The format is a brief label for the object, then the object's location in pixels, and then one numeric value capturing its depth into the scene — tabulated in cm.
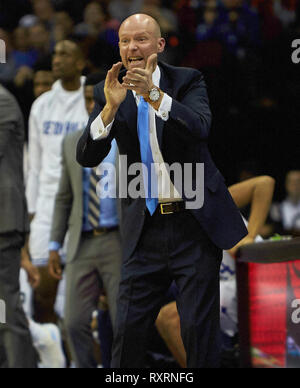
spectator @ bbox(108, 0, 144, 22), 1497
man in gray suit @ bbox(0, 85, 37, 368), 768
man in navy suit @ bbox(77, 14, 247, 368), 572
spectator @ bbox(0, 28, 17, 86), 1390
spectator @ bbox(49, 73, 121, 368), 845
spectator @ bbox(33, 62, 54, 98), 1177
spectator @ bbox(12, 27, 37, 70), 1441
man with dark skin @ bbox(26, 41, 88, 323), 1048
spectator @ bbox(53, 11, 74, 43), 1428
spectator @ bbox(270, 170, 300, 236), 1305
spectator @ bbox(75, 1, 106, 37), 1432
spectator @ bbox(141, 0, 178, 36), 1348
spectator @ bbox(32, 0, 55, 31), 1536
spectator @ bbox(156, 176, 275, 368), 839
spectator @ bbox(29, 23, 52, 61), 1431
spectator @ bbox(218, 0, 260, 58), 1329
